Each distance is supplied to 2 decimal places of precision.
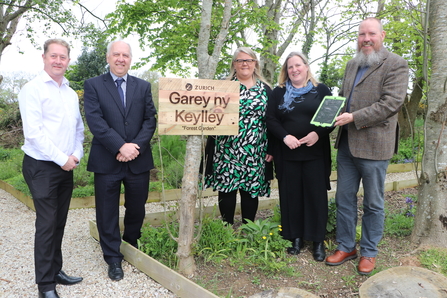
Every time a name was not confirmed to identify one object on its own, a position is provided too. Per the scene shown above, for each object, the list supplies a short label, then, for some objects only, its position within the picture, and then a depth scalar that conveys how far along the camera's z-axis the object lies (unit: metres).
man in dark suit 3.13
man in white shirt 2.72
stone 2.43
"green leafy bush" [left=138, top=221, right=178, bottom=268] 3.40
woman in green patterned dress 3.63
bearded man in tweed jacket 2.97
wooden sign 3.00
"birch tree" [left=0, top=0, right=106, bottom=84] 12.59
